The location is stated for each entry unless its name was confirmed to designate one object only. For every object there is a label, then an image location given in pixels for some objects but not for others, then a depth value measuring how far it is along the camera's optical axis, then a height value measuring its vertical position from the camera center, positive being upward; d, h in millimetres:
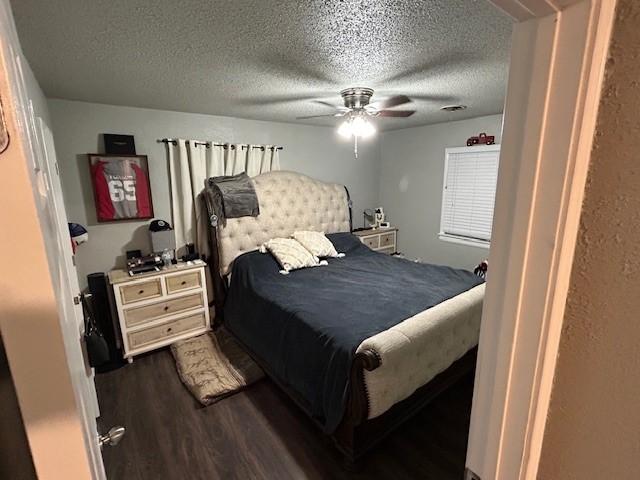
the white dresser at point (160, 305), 2643 -1088
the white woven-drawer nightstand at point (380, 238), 4309 -778
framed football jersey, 2707 +3
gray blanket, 3080 -104
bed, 1681 -897
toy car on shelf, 3564 +518
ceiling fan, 2260 +578
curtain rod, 3000 +446
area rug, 2342 -1529
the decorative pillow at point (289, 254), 3043 -698
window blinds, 3701 -127
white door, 406 -311
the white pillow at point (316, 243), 3389 -654
